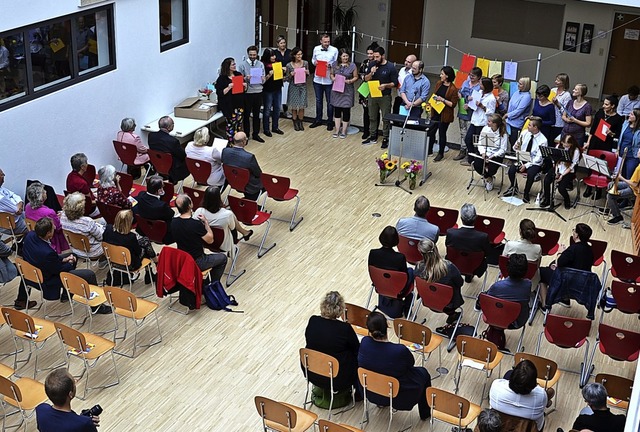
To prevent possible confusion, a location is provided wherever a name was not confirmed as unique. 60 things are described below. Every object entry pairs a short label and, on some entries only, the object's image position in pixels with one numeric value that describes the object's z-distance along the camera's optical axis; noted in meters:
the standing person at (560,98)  13.33
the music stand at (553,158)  11.90
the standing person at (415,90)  13.85
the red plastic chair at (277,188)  11.11
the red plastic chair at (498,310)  8.27
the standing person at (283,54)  14.95
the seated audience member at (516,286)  8.34
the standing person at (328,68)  15.02
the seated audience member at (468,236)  9.38
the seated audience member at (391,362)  7.13
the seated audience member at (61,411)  6.04
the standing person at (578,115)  13.00
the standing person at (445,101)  13.77
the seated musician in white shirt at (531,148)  12.35
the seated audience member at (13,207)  10.02
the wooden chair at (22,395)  6.97
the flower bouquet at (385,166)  13.09
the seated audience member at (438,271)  8.59
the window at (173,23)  13.88
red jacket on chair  9.08
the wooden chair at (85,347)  7.61
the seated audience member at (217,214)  9.74
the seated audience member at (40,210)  9.70
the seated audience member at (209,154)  11.80
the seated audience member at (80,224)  9.41
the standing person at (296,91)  14.94
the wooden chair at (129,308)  8.34
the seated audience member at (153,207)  10.00
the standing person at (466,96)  13.64
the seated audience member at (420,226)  9.61
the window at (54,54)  10.77
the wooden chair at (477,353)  7.73
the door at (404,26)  19.94
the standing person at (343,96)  14.62
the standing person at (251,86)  14.37
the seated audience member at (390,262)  8.88
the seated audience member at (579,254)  9.09
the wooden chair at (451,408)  6.91
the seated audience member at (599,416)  6.52
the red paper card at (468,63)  15.10
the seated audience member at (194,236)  9.27
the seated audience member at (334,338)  7.41
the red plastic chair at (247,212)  10.50
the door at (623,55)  18.05
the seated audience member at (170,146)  12.20
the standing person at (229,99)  14.12
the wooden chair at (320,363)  7.29
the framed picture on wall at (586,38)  18.33
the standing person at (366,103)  14.48
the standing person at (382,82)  14.29
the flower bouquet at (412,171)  13.01
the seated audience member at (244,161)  11.42
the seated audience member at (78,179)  10.75
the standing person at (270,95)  14.70
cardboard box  14.05
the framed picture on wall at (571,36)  18.44
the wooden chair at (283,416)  6.77
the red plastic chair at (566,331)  7.95
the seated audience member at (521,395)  6.71
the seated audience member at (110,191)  10.41
